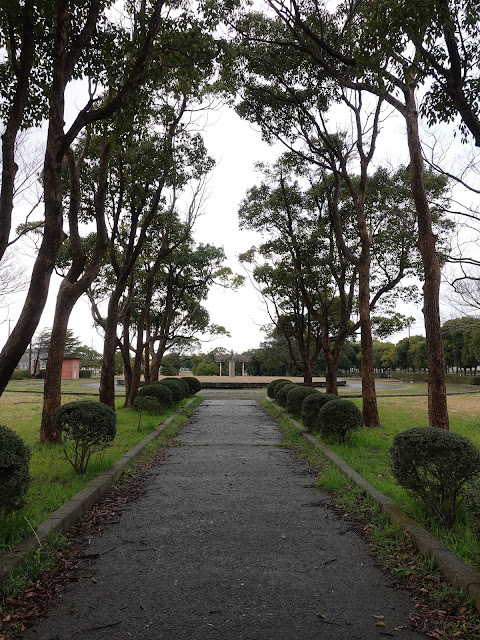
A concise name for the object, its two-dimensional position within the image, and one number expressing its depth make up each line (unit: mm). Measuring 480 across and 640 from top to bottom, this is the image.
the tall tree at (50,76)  4637
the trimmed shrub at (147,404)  13148
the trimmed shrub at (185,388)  20617
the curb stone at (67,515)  3398
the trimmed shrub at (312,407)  10461
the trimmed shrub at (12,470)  3688
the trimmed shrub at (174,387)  16761
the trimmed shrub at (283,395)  17219
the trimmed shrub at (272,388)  21925
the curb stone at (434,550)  3088
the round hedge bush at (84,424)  5969
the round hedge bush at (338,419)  8570
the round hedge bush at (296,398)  13523
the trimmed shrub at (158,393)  14212
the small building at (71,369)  47694
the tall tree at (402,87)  5496
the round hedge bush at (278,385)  20553
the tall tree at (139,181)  11086
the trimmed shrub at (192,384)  23844
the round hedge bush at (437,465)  4062
